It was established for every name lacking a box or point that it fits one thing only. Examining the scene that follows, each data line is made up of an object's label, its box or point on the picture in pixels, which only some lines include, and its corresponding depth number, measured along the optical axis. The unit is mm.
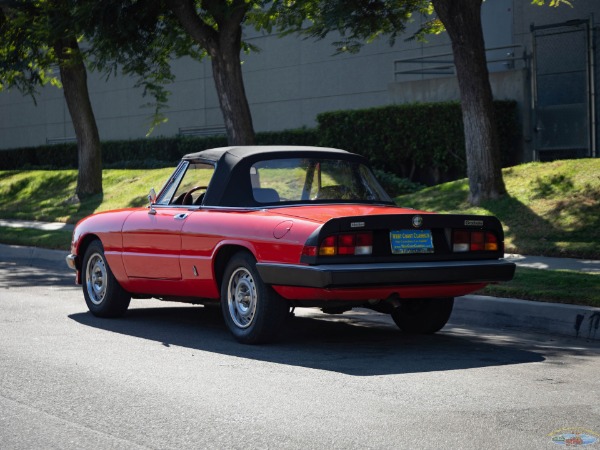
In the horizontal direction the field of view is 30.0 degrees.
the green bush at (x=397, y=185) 22781
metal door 22547
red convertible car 8273
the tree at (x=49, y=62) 24172
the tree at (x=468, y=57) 17625
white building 22797
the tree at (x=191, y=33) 19750
